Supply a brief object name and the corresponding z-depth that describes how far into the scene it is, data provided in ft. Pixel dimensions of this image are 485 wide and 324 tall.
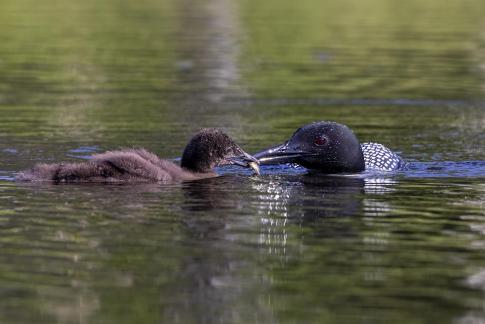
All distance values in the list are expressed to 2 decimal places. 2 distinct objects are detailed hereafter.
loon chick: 61.57
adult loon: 70.13
